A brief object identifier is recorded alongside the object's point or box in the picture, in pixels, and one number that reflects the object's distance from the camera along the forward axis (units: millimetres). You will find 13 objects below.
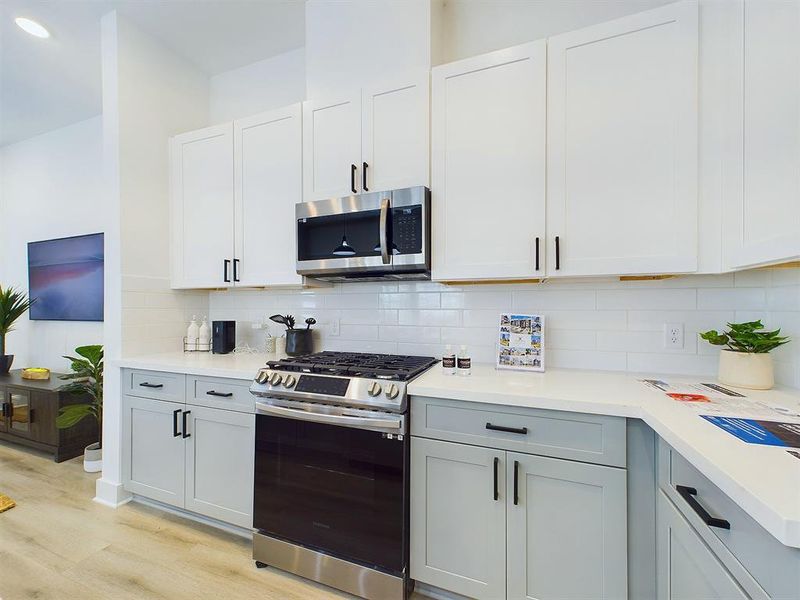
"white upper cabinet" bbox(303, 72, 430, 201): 1903
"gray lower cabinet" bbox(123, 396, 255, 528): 1931
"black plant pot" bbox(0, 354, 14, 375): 3629
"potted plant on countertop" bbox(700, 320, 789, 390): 1422
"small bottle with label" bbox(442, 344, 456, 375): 1765
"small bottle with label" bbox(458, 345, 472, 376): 1727
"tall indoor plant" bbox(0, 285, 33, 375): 3584
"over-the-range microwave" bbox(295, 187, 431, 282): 1857
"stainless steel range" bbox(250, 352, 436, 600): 1548
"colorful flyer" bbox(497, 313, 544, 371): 1892
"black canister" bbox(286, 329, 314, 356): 2363
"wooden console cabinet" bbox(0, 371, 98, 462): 3020
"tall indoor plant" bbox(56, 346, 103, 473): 2830
